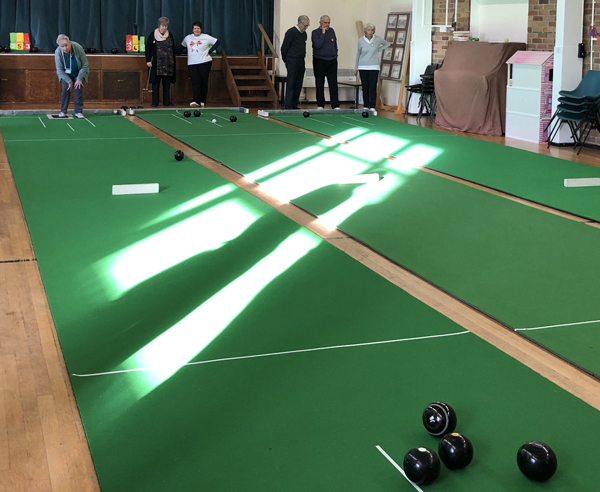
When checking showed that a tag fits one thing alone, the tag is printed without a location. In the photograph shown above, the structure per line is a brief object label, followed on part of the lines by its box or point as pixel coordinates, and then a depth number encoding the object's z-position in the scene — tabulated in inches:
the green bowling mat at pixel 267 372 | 89.0
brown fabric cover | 409.1
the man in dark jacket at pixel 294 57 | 493.4
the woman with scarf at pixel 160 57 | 513.0
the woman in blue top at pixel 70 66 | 404.8
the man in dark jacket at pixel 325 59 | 492.7
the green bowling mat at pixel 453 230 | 138.9
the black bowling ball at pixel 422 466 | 82.4
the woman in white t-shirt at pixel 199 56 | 522.3
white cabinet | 370.6
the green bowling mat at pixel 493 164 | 242.2
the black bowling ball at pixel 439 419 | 92.8
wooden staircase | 554.9
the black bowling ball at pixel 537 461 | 83.8
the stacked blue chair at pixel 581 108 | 343.9
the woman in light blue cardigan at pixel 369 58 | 492.7
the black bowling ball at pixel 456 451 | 86.2
